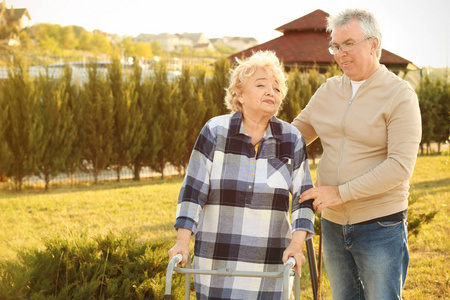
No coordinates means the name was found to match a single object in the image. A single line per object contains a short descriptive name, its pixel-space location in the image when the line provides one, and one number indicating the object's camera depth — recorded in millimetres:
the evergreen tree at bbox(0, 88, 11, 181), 10062
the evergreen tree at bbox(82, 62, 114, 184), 11148
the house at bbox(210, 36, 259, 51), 132875
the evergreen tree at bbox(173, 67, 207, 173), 12391
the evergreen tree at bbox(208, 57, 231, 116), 13086
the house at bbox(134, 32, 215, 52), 125500
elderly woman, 2314
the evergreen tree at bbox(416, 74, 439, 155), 17125
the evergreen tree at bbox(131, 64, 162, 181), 11891
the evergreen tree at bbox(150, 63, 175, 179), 12109
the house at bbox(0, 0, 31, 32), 65450
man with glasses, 2279
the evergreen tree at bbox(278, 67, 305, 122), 13938
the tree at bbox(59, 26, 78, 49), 71875
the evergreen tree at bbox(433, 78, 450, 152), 17422
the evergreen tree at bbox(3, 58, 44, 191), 10281
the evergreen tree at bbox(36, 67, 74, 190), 10617
